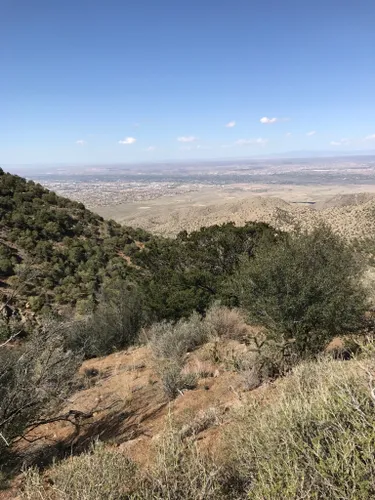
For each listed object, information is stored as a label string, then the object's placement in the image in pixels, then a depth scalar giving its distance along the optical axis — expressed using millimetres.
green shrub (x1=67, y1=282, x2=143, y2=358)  16125
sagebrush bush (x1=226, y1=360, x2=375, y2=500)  3053
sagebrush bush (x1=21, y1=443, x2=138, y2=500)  3496
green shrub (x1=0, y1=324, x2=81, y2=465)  6305
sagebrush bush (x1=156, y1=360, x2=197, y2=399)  8938
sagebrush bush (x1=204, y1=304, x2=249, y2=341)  13891
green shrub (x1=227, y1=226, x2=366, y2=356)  9758
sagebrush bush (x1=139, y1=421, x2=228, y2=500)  3480
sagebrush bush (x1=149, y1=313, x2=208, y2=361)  11805
